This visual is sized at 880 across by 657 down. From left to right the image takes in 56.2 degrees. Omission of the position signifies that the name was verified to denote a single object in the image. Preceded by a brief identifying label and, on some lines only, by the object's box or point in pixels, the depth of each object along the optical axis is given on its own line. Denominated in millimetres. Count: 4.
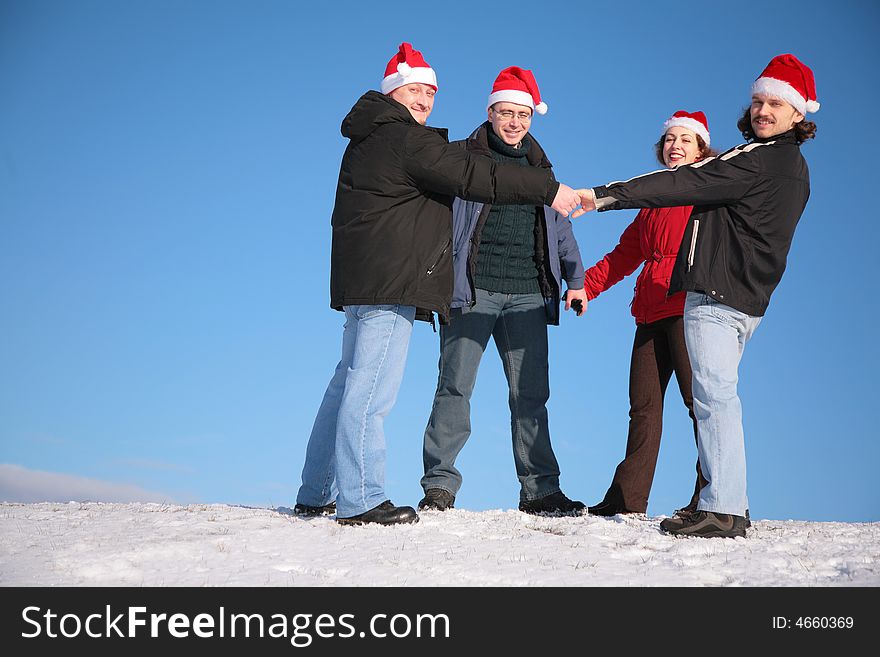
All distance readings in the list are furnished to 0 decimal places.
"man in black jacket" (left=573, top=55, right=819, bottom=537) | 5027
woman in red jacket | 6270
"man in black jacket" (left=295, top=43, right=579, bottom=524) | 5094
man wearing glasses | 6516
